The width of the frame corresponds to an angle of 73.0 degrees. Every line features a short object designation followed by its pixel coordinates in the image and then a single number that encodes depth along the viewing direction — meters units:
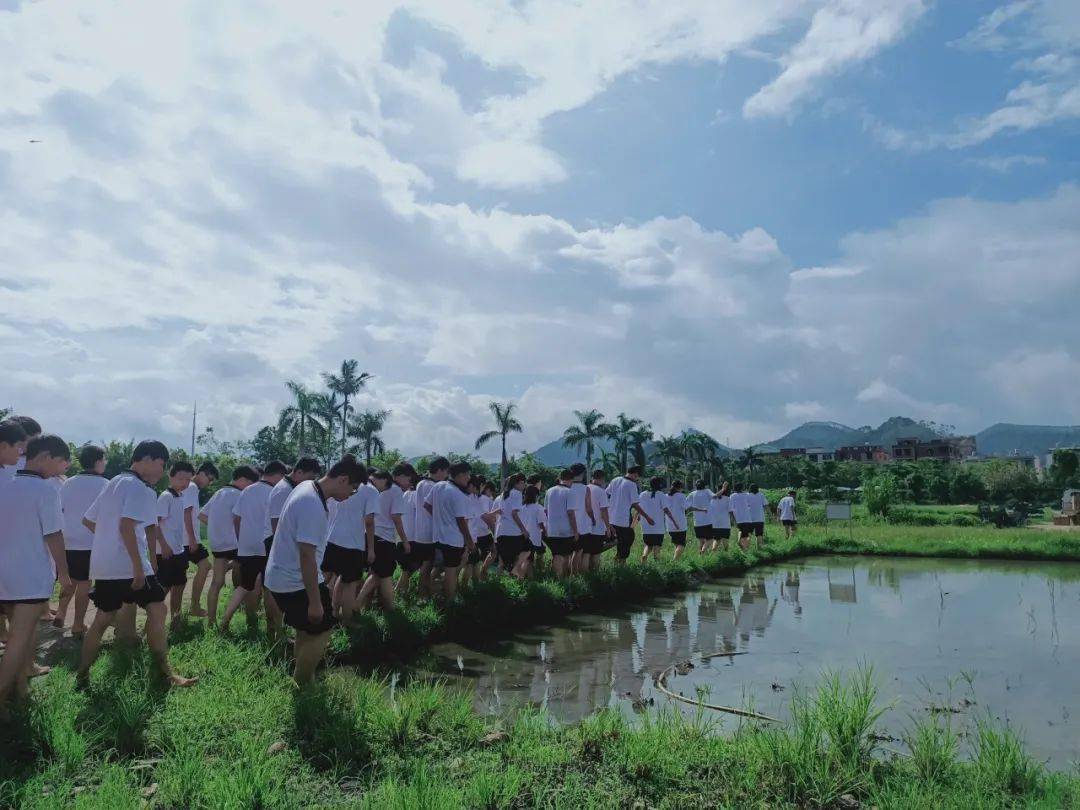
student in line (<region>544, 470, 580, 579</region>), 11.66
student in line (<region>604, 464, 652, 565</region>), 13.09
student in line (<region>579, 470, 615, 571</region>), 12.23
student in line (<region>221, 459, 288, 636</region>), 7.80
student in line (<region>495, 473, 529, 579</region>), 11.29
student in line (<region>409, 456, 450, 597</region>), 9.64
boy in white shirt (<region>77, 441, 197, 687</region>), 5.47
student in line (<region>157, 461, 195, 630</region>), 7.62
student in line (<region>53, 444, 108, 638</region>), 7.24
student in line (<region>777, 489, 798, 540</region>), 21.66
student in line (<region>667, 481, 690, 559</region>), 14.95
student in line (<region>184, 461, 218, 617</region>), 8.41
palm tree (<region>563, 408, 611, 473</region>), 57.88
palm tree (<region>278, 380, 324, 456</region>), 51.78
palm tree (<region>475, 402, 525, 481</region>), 53.69
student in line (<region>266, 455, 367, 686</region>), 5.15
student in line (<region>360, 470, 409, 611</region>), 8.49
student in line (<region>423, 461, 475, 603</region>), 9.00
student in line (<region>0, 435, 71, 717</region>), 4.71
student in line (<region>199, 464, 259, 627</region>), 8.35
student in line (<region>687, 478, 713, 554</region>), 16.84
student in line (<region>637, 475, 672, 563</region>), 13.86
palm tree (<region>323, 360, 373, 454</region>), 53.25
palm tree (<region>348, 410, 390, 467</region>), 53.19
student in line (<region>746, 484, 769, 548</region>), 18.28
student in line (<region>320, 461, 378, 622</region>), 7.53
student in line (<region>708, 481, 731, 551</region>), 16.98
